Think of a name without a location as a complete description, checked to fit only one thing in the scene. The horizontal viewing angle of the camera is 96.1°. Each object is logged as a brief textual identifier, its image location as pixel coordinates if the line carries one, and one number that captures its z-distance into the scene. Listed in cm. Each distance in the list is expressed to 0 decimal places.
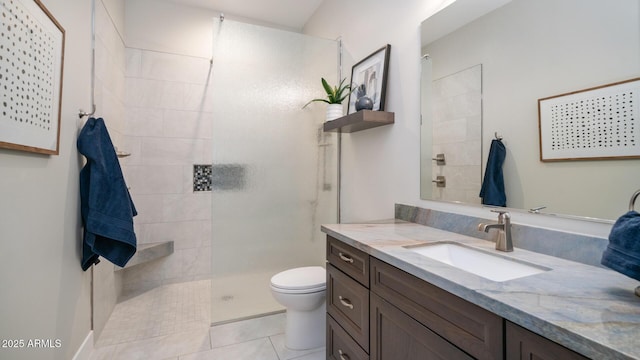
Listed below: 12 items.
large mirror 93
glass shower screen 217
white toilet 180
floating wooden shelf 182
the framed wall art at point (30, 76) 98
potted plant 223
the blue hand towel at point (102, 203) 158
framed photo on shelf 193
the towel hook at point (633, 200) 88
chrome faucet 113
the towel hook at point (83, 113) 162
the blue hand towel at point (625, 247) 66
